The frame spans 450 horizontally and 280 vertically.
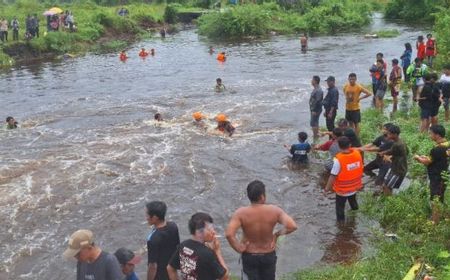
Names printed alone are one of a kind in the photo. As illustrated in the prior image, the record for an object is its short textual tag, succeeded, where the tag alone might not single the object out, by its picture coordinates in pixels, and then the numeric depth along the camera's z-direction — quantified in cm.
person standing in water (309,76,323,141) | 1330
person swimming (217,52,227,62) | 2864
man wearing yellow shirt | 1277
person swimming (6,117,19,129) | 1673
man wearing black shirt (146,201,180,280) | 571
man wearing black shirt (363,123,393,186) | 966
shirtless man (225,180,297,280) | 572
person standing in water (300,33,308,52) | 3073
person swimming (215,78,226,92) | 2068
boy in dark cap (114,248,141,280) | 557
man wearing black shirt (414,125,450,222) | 805
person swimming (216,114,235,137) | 1498
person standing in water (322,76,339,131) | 1296
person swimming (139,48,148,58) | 3166
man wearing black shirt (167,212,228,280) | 507
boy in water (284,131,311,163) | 1201
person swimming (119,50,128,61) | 3077
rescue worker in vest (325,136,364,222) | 815
